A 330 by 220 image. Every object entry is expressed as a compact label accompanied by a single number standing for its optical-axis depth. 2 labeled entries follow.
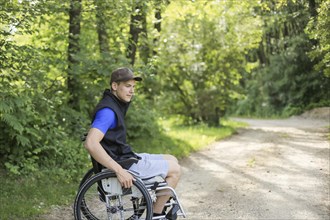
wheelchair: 3.91
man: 3.80
